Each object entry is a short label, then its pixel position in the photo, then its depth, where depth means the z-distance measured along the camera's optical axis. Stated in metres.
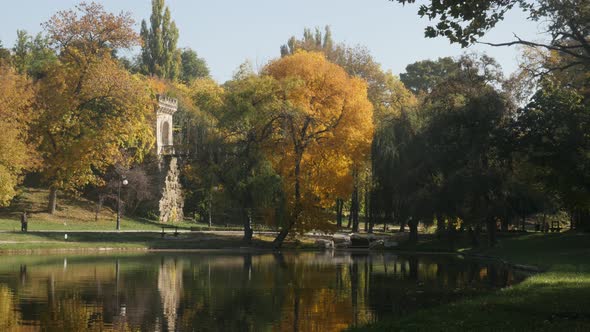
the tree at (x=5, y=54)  81.81
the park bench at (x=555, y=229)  74.93
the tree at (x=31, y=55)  83.62
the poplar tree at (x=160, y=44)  112.94
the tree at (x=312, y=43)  102.44
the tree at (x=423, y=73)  120.32
